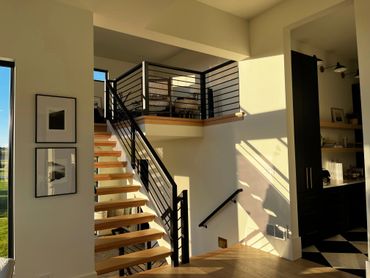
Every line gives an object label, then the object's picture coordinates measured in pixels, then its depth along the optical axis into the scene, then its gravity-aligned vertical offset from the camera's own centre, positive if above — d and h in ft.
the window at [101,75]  24.88 +7.68
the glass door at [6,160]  8.34 +0.10
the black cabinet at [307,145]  12.62 +0.53
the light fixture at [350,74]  18.87 +5.57
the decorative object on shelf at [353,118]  18.43 +2.48
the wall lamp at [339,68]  16.47 +5.12
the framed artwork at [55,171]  8.55 -0.29
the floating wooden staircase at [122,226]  10.76 -3.13
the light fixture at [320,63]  17.45 +5.84
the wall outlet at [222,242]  15.75 -4.74
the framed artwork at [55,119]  8.63 +1.36
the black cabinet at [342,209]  13.91 -2.79
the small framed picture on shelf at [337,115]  17.97 +2.65
